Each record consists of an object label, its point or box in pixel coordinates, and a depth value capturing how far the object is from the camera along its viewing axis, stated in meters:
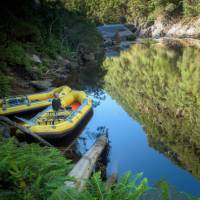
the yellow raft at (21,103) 9.93
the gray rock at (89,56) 24.34
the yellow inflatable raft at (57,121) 7.73
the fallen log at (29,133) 7.39
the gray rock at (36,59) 16.69
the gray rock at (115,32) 45.78
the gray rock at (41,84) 13.61
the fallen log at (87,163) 3.27
